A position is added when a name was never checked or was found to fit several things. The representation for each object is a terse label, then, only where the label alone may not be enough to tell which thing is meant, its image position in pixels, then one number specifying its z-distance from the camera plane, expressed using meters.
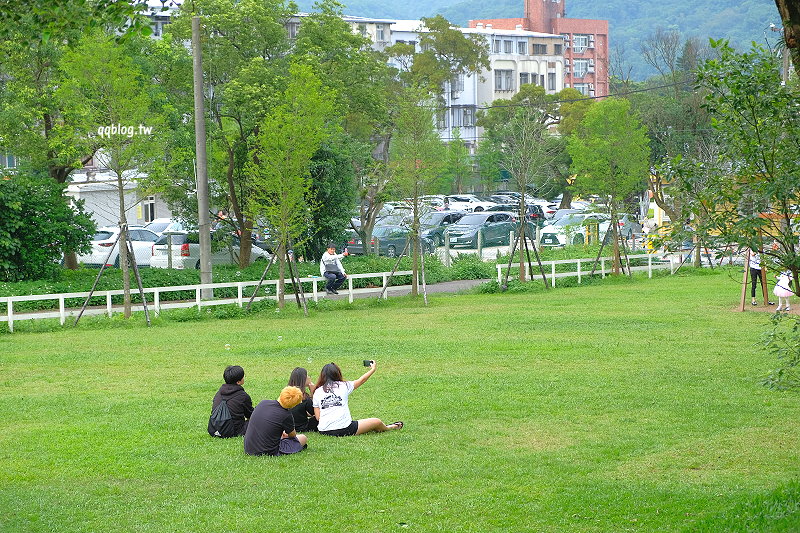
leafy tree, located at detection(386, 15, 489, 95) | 78.31
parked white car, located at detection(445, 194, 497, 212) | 64.12
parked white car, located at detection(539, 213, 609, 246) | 42.41
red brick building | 121.44
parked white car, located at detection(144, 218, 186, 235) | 41.32
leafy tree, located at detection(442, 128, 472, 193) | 75.50
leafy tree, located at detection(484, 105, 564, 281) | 33.50
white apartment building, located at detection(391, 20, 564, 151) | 101.19
